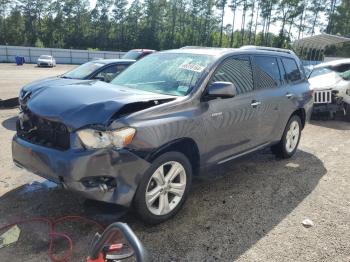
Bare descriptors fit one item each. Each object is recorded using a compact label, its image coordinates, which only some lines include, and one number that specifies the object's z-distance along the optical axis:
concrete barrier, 48.88
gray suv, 3.37
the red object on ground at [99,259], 2.06
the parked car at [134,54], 14.12
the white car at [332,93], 10.27
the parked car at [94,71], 8.43
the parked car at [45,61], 39.65
